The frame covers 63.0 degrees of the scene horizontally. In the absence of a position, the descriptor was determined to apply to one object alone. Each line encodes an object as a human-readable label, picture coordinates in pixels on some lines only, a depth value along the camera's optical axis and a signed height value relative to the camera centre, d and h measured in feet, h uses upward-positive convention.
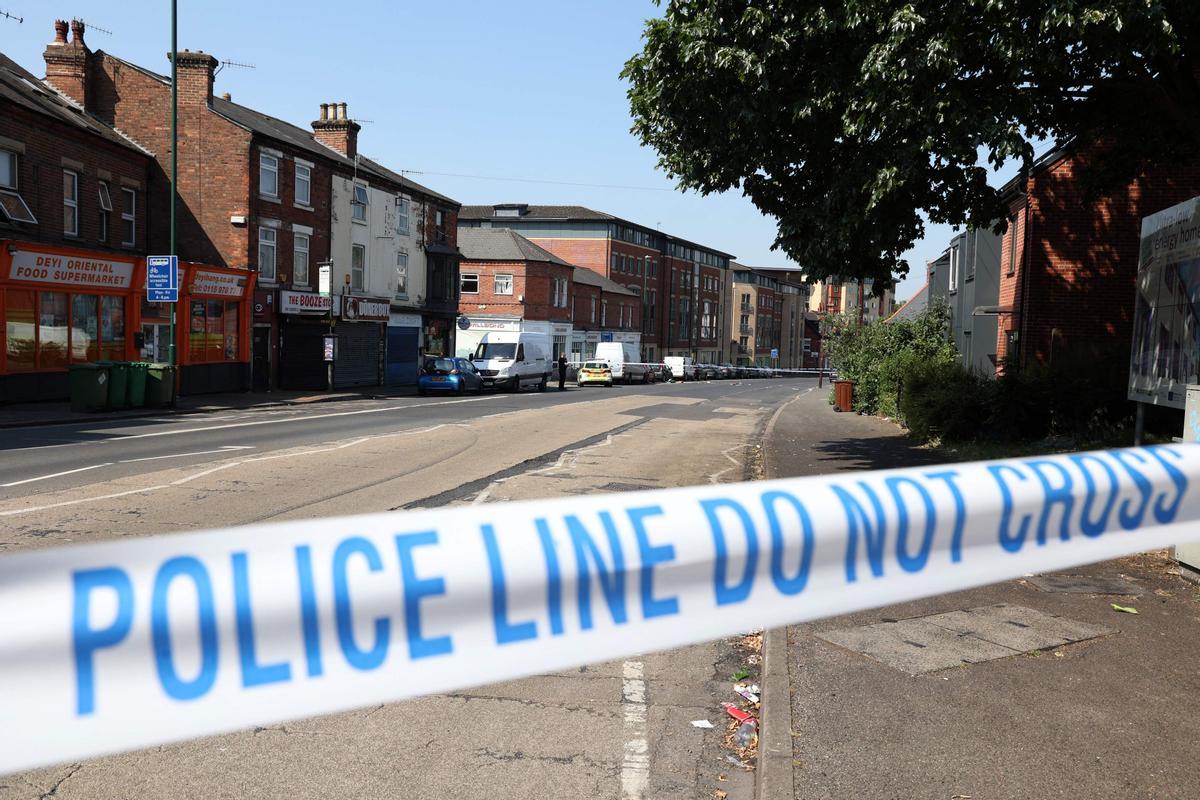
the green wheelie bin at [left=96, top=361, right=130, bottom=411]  74.69 -3.92
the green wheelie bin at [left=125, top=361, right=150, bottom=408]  77.30 -4.08
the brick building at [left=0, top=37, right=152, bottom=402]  78.02 +7.81
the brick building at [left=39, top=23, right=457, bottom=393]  105.91 +16.01
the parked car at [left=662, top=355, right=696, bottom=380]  217.15 -4.04
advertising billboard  32.35 +1.86
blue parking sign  79.25 +4.40
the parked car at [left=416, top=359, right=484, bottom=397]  121.39 -4.42
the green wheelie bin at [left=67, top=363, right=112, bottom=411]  72.38 -4.00
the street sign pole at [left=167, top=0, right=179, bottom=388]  79.87 +16.02
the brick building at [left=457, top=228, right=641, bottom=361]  206.90 +12.14
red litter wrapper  16.67 -6.25
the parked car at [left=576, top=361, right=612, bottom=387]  169.89 -4.88
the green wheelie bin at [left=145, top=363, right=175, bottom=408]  80.12 -4.18
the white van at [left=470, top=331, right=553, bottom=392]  132.05 -2.67
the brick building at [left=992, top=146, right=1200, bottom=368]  65.51 +6.52
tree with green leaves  32.63 +9.94
